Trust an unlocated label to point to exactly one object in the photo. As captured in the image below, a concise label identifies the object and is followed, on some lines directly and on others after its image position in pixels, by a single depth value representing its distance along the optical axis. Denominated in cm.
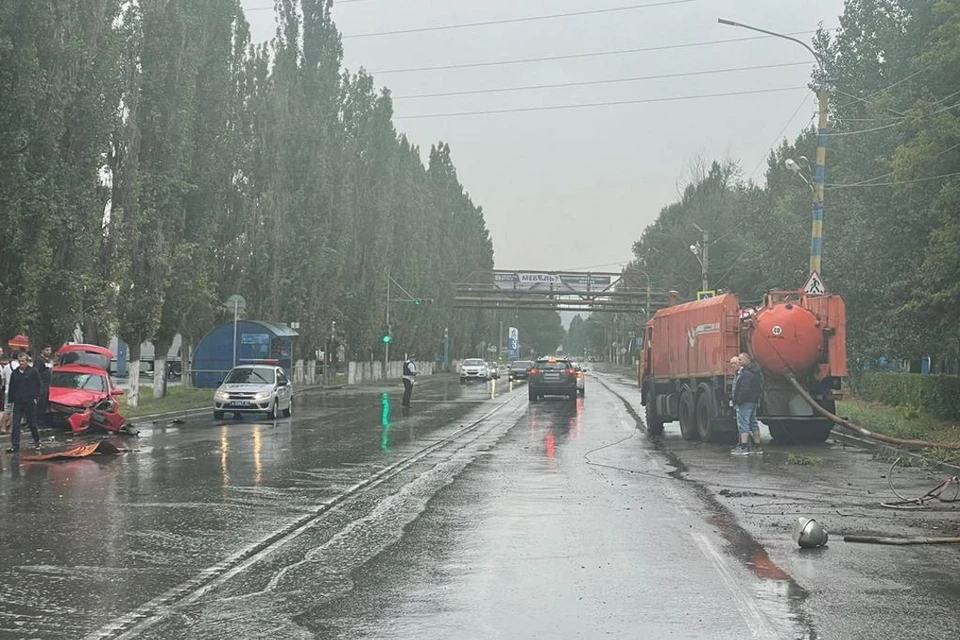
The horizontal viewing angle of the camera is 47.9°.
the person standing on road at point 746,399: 1995
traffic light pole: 6969
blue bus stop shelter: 4666
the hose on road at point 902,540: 1026
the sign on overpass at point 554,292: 8712
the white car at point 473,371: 7488
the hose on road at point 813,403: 1935
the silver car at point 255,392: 2967
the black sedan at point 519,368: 7831
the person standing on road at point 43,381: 2125
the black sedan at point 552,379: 4203
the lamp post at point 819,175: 2684
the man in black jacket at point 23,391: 1884
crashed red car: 2255
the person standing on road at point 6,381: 2298
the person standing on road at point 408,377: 3594
